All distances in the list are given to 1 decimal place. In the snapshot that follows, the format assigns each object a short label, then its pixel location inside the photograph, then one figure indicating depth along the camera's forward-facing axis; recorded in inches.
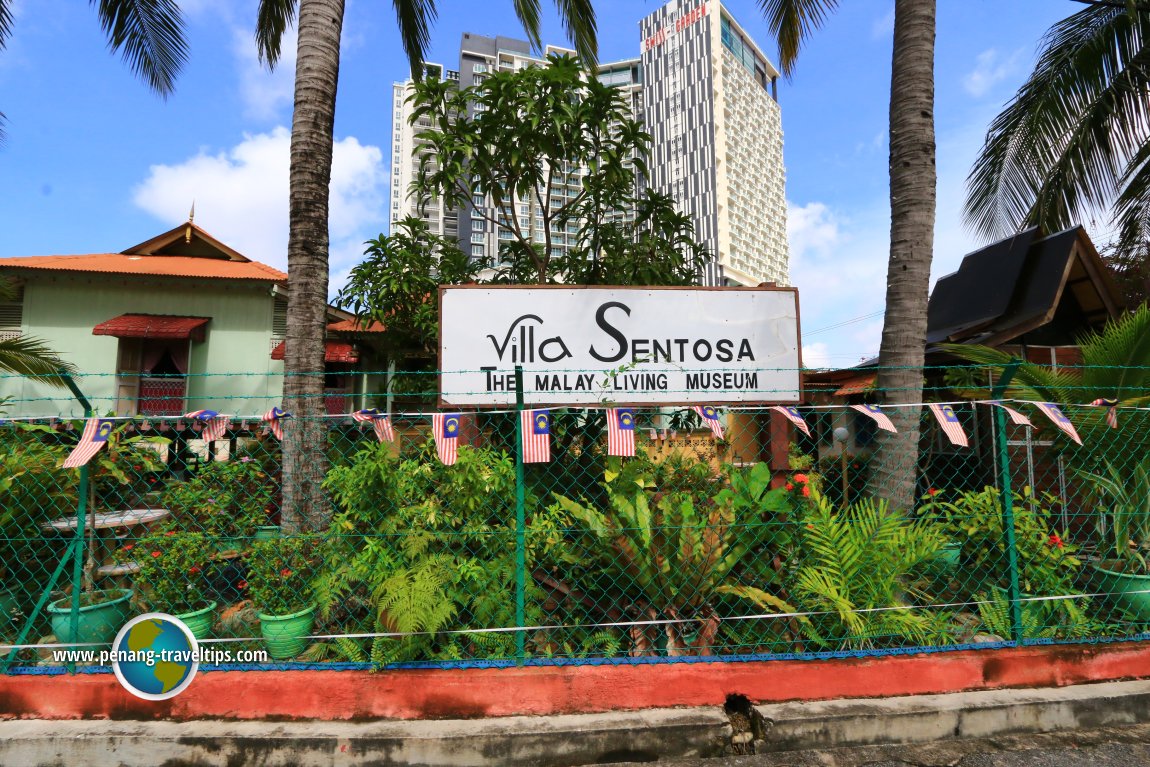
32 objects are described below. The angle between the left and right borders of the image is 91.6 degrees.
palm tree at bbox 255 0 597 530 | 165.0
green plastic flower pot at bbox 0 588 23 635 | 141.5
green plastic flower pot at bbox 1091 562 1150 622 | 143.2
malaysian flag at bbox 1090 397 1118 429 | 143.4
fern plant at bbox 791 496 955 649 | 128.5
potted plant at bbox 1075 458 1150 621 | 144.6
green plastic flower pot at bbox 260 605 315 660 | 129.2
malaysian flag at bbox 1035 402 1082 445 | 133.4
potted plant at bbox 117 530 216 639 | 141.2
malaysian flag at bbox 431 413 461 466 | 126.0
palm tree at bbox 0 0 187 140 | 294.5
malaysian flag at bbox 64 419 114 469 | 119.3
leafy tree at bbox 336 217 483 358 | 318.7
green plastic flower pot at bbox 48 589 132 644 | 129.9
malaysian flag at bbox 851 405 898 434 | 135.8
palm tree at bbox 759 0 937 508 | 170.2
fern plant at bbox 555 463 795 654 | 129.8
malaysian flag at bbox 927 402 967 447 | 132.0
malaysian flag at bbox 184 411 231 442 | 126.1
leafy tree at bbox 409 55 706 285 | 275.6
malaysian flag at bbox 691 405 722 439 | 134.2
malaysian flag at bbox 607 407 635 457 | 130.0
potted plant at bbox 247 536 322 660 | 129.8
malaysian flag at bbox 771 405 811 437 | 128.6
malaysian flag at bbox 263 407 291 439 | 131.3
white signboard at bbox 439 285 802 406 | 166.2
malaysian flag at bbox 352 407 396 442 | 126.6
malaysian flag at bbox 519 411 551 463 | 124.6
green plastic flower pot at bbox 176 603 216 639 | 131.2
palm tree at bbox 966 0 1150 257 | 332.5
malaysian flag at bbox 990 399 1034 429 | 129.1
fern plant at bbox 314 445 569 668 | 120.3
